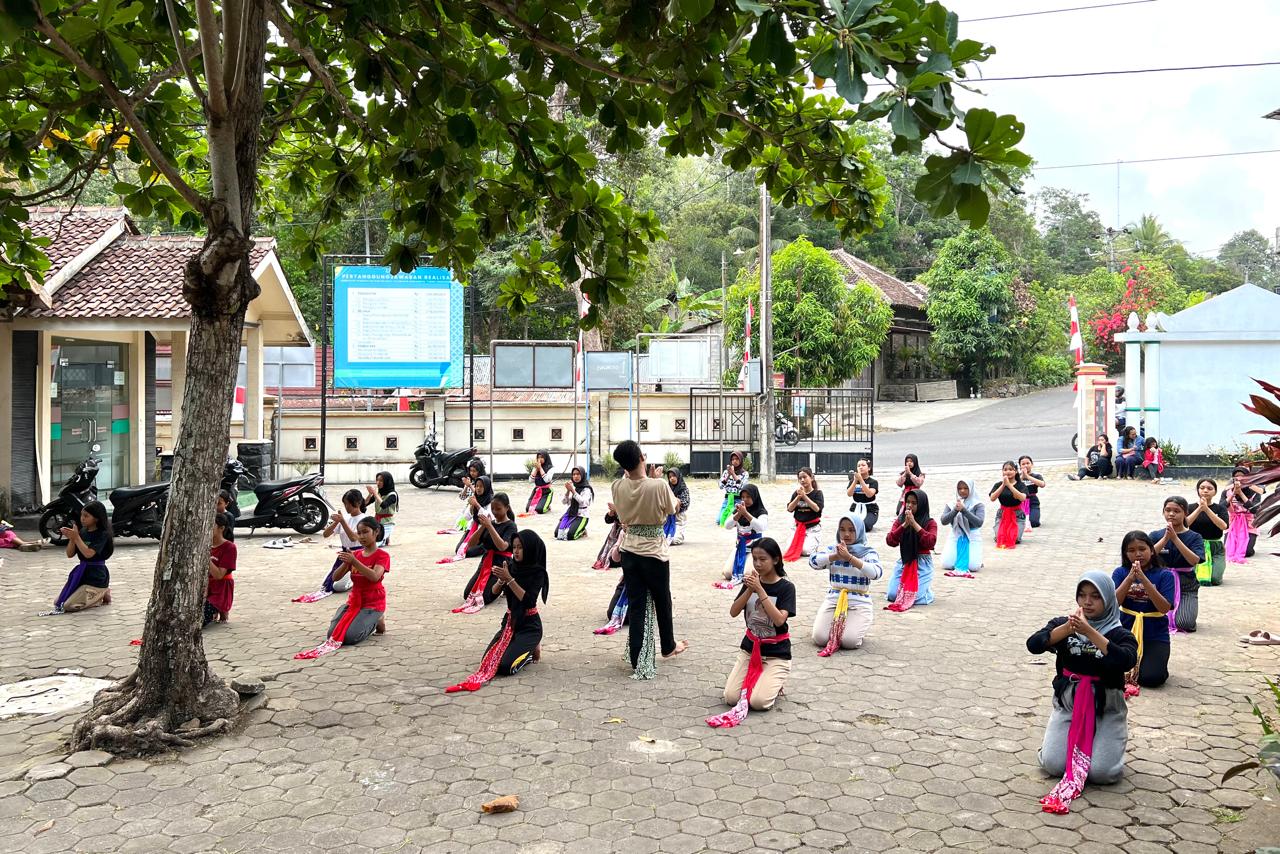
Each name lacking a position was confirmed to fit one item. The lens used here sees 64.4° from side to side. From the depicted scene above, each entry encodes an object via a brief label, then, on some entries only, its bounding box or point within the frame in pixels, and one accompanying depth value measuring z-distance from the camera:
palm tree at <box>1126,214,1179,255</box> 61.78
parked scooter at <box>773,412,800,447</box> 24.95
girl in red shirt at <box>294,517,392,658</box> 7.96
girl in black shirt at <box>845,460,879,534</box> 11.18
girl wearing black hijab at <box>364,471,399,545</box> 11.19
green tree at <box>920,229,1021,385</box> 38.41
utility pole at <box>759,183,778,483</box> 20.61
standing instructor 7.11
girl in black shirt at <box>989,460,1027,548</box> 12.71
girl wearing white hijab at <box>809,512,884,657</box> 7.69
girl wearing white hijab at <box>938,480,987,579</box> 11.04
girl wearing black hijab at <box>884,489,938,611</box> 9.23
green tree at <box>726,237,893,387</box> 30.64
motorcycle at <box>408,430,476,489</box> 20.16
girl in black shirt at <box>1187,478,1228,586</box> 9.34
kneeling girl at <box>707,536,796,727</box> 6.32
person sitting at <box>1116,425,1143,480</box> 20.55
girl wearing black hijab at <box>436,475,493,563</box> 10.21
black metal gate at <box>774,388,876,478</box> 22.39
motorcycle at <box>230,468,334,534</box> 14.19
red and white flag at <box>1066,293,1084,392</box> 22.36
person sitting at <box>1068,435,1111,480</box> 20.88
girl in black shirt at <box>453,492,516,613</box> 7.96
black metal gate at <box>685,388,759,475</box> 22.14
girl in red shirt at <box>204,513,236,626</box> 8.65
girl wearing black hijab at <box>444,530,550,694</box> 7.11
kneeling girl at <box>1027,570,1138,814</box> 5.09
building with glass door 14.49
